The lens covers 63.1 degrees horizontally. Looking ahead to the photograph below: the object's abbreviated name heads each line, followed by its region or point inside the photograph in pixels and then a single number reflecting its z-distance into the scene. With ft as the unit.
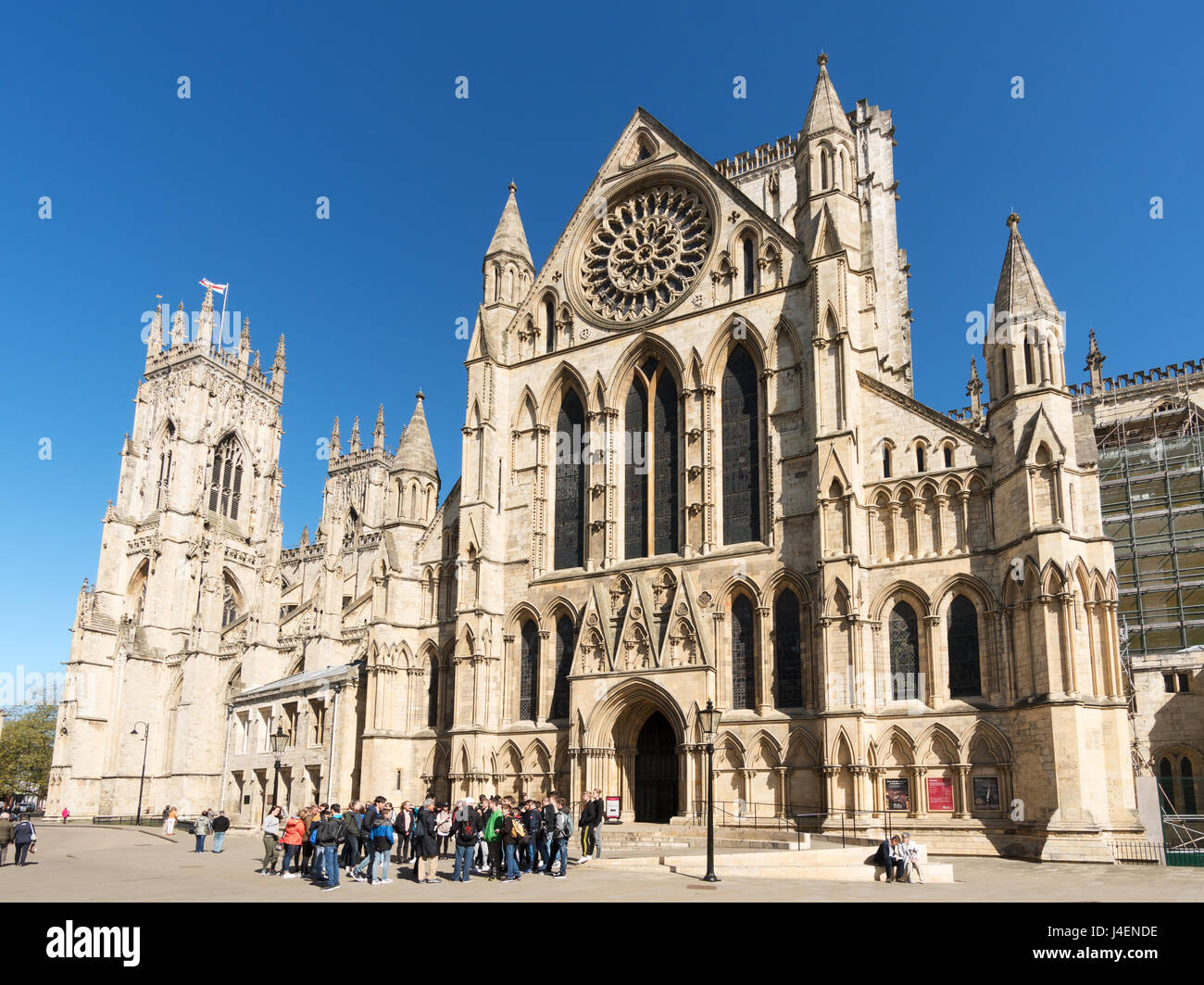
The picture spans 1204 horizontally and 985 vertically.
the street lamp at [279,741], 88.89
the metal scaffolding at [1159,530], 124.98
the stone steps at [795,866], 63.87
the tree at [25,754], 272.72
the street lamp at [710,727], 58.90
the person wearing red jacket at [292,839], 64.44
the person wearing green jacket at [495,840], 62.90
